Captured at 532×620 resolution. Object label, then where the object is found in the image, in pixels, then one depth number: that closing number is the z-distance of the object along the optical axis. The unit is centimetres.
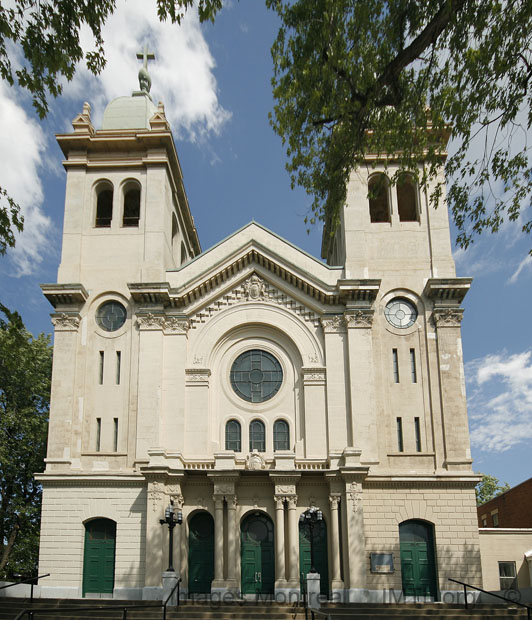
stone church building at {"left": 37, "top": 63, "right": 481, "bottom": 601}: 2927
